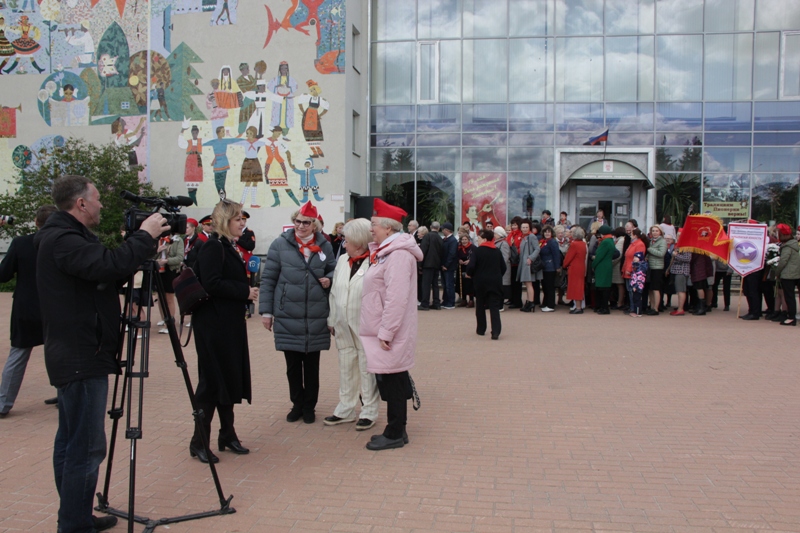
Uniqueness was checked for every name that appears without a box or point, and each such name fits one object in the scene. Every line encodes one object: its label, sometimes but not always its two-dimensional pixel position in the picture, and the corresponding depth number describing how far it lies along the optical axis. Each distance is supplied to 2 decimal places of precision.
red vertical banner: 23.58
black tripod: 3.84
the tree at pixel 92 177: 20.66
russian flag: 22.41
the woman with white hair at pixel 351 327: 6.05
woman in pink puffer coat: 5.38
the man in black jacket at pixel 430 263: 15.35
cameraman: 3.56
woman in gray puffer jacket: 5.95
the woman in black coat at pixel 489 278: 10.90
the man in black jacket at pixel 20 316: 6.33
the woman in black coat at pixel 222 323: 5.01
